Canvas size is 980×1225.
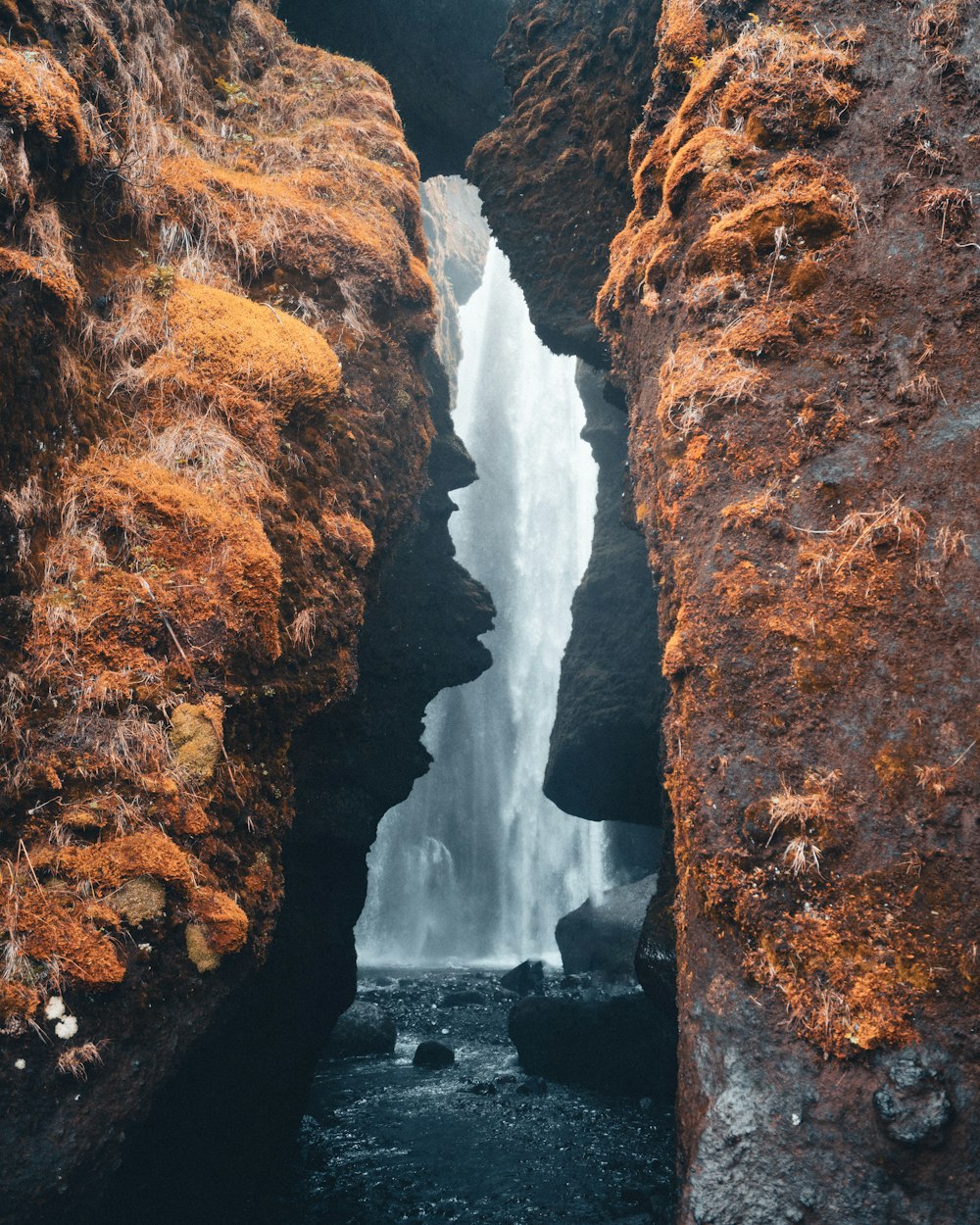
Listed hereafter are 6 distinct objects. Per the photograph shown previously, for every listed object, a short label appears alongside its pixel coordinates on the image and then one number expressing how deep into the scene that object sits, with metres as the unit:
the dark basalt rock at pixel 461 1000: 16.40
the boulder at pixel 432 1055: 11.51
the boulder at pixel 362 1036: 12.09
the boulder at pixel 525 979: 17.31
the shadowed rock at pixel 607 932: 16.67
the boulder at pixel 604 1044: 10.57
